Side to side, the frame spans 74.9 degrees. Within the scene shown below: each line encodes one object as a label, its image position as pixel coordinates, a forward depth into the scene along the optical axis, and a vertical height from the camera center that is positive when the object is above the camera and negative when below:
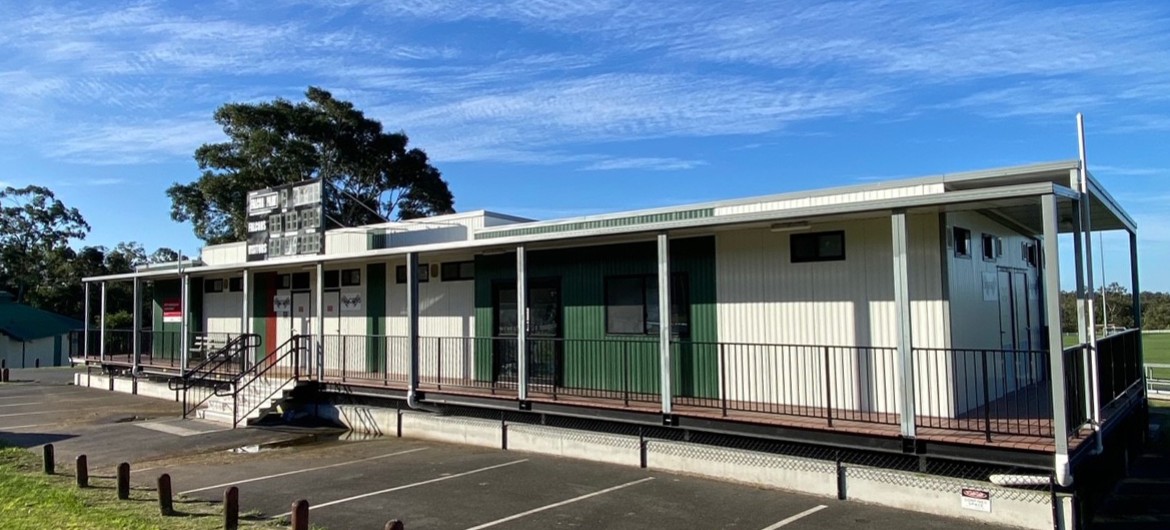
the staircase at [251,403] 15.19 -1.69
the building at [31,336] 43.75 -0.67
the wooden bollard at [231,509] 7.30 -1.81
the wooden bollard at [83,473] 9.50 -1.86
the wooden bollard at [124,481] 8.80 -1.83
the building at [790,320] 8.07 -0.17
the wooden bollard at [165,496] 7.99 -1.82
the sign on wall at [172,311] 22.81 +0.33
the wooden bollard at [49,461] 10.51 -1.89
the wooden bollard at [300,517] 6.51 -1.69
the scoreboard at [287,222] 17.70 +2.32
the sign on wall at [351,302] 17.25 +0.35
